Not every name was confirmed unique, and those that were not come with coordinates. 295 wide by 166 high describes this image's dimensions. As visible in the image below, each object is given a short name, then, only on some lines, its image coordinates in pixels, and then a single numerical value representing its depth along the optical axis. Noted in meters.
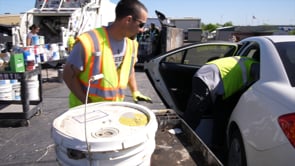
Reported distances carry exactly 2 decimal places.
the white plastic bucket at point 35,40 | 7.36
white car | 1.65
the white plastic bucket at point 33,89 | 4.70
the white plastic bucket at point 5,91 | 4.32
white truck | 9.29
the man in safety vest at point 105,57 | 1.66
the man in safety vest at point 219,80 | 2.52
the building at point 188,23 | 37.07
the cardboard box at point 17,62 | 3.95
